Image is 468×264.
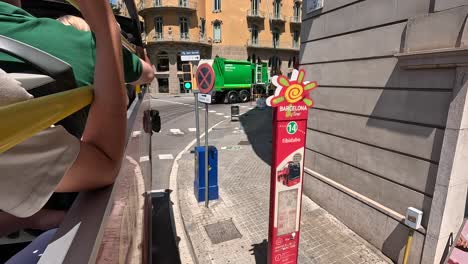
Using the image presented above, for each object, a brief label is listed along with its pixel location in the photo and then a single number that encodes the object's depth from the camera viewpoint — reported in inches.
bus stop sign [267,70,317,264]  110.7
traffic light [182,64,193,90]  237.0
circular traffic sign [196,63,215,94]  183.9
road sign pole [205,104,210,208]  191.1
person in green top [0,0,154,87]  34.3
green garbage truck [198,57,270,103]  807.7
